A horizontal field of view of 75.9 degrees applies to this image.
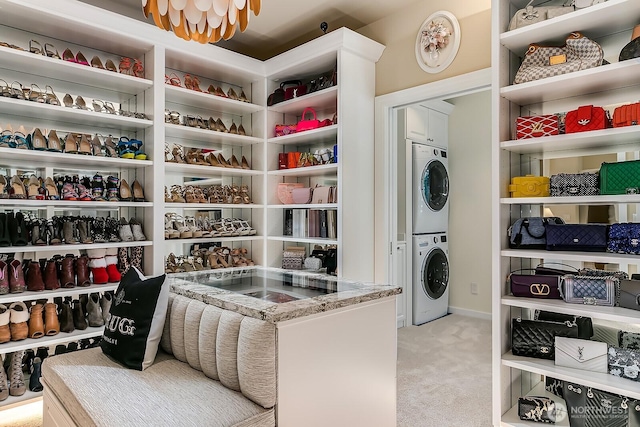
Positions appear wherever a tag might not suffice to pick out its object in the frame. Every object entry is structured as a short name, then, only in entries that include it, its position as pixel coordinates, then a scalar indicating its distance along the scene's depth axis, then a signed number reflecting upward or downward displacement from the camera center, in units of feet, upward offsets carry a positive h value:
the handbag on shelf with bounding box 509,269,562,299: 7.24 -1.32
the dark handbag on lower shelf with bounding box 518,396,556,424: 7.16 -3.48
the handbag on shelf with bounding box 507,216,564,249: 7.40 -0.37
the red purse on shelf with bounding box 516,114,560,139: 7.29 +1.54
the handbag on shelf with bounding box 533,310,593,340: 7.34 -2.01
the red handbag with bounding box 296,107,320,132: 11.77 +2.60
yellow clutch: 7.41 +0.47
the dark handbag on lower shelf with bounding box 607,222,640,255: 6.59 -0.43
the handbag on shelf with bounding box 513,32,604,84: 6.89 +2.66
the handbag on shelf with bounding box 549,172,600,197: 6.98 +0.48
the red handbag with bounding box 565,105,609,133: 6.84 +1.56
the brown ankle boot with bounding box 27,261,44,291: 8.98 -1.40
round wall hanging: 9.79 +4.19
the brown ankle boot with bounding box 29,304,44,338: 8.82 -2.37
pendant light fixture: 5.30 +2.65
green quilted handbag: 6.48 +0.55
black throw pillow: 5.91 -1.63
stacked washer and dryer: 14.56 -0.70
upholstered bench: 4.60 -2.21
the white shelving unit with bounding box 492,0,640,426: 6.59 +1.17
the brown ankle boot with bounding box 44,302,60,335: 9.02 -2.35
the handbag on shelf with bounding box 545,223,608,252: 6.91 -0.43
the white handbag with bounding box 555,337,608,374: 6.79 -2.41
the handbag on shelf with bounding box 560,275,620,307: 6.77 -1.31
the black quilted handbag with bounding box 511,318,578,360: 7.30 -2.23
